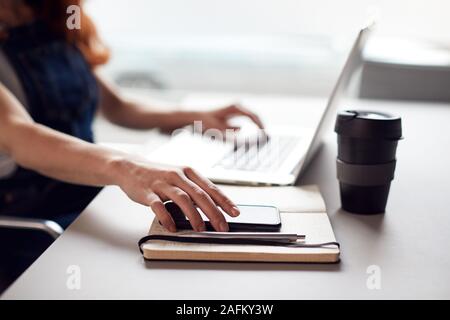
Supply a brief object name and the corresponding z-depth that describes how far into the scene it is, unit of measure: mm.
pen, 706
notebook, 683
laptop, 960
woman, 774
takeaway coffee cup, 792
